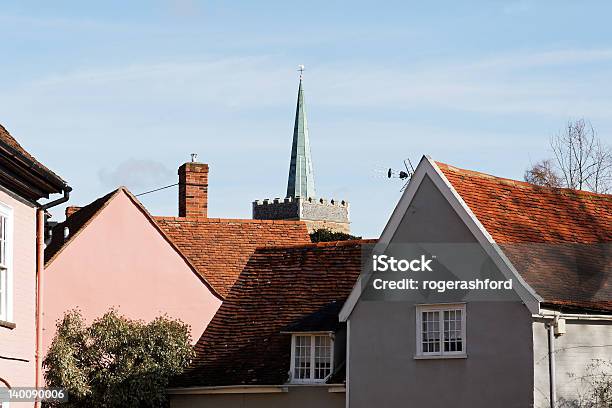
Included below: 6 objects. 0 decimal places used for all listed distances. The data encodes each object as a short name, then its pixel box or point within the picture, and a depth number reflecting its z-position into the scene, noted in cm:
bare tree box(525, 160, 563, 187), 4519
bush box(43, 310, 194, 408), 3012
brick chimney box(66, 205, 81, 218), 4197
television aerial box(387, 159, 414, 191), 3759
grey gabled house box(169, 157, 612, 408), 2450
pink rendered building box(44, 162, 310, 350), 3466
